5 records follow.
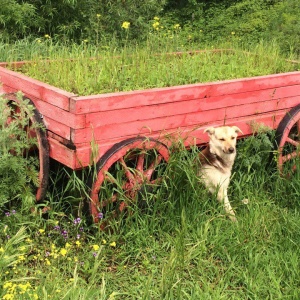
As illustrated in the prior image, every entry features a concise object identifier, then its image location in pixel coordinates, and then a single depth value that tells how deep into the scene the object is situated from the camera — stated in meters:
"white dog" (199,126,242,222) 4.34
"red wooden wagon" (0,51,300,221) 3.84
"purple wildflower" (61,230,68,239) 3.84
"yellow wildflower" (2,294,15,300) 2.95
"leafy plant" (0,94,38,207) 3.80
